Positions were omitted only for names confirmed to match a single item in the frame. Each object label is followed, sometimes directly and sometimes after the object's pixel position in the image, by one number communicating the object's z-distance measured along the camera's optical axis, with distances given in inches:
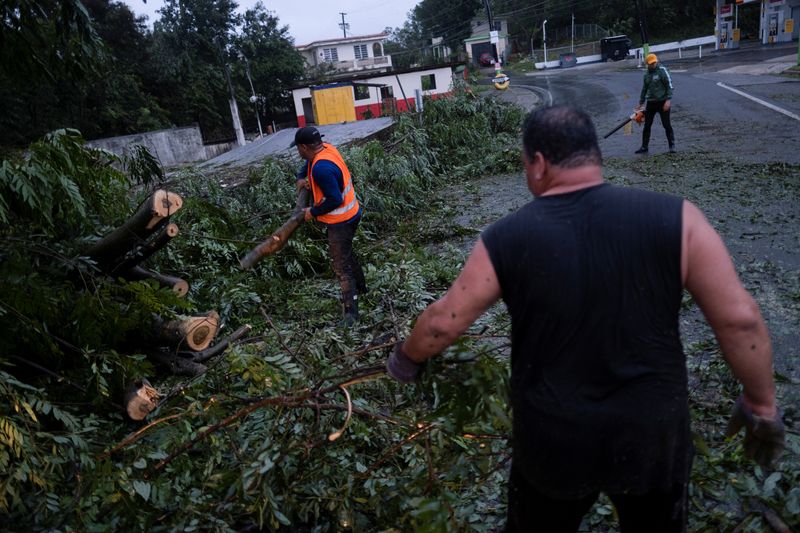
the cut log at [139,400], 138.1
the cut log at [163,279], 185.5
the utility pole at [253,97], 1479.0
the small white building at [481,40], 2103.8
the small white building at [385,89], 1326.3
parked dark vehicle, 1581.0
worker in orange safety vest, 185.8
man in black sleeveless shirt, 59.2
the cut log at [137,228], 161.0
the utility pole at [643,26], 1030.7
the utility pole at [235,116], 1377.0
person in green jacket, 367.2
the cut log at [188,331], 161.8
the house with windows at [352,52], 2364.7
